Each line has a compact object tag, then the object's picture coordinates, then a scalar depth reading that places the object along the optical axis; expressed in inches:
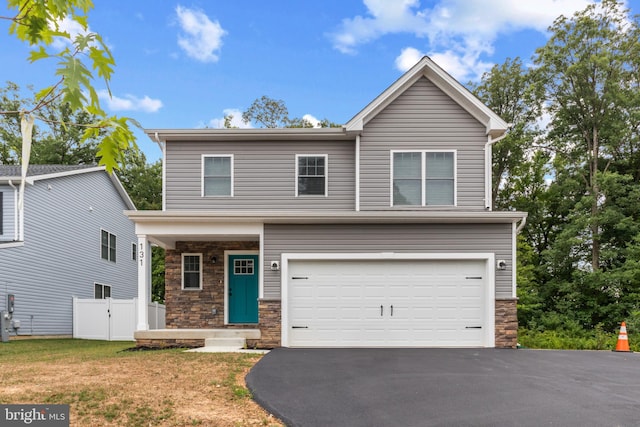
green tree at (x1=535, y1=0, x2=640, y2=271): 655.1
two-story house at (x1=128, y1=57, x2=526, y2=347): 418.9
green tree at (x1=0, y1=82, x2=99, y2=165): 1045.2
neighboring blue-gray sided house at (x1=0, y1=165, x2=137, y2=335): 561.9
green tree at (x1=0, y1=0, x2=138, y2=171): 89.4
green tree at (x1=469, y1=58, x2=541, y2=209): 764.6
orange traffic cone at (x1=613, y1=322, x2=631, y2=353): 425.4
